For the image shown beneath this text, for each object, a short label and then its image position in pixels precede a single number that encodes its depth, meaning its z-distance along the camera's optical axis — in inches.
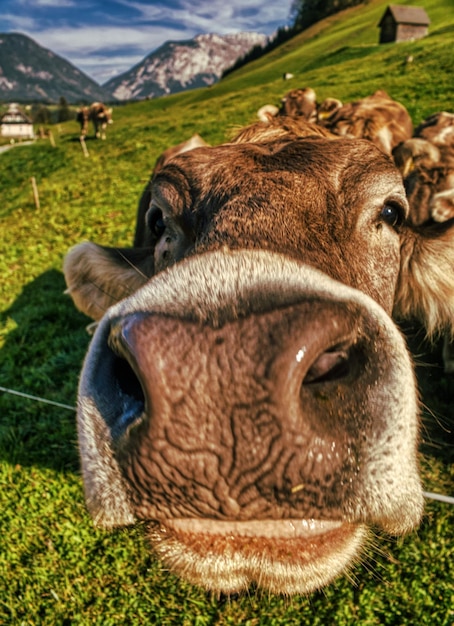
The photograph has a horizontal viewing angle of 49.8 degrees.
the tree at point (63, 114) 2883.9
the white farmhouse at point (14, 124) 2807.6
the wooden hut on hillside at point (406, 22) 1914.4
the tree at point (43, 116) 2909.9
